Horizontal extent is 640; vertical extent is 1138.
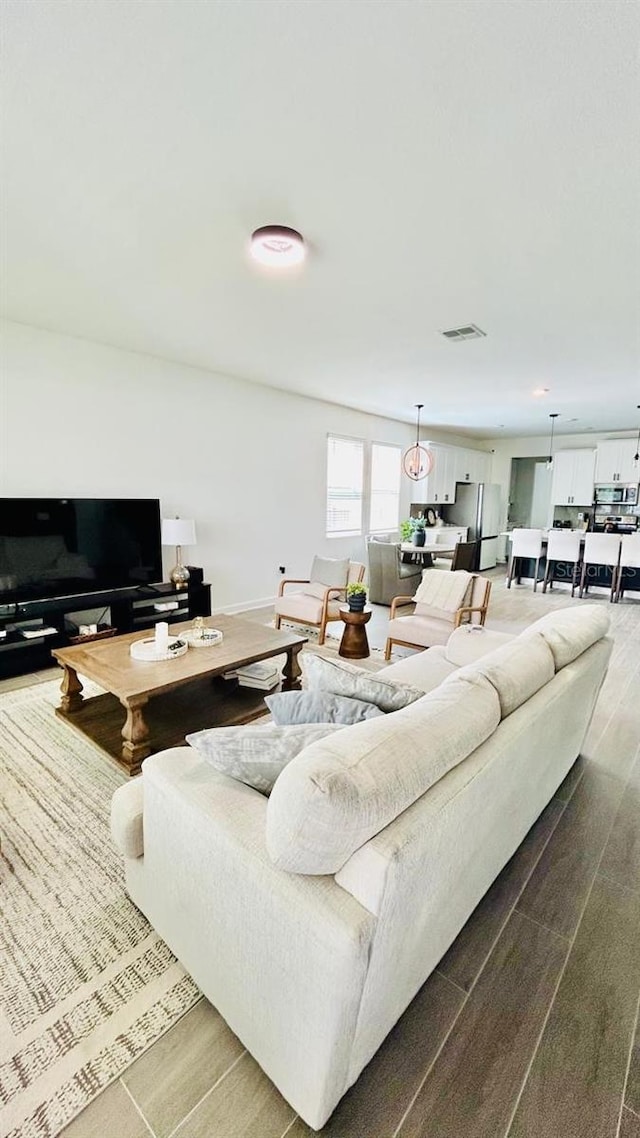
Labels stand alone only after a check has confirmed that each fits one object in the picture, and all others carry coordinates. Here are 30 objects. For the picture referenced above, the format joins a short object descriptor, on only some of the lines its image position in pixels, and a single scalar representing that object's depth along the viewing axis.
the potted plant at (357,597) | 3.82
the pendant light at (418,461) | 6.20
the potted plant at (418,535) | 7.06
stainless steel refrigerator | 9.22
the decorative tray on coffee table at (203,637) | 2.96
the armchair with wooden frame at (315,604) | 4.32
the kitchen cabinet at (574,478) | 8.79
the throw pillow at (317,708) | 1.45
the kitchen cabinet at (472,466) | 9.34
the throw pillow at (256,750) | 1.25
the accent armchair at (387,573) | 5.93
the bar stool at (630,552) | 6.50
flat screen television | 3.64
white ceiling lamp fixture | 2.29
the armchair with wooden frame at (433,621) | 3.64
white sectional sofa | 0.92
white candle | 2.76
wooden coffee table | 2.37
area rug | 1.16
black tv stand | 3.57
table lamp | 4.47
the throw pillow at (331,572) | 4.79
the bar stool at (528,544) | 7.37
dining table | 6.59
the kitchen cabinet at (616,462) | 8.34
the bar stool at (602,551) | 6.67
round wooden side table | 3.90
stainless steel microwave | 8.55
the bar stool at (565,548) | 7.02
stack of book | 3.14
